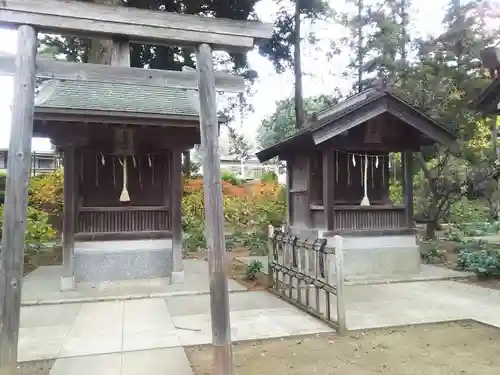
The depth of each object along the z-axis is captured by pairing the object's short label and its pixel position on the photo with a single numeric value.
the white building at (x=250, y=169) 35.04
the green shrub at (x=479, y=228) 17.77
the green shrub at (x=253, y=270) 9.81
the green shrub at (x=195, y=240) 15.30
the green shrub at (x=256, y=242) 14.33
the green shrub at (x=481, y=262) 9.34
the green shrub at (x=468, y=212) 21.72
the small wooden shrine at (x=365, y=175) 9.88
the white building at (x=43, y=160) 31.76
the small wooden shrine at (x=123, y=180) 8.84
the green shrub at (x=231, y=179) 26.02
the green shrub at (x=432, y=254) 11.86
